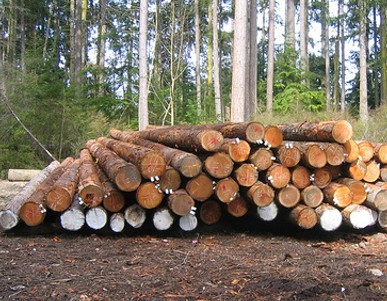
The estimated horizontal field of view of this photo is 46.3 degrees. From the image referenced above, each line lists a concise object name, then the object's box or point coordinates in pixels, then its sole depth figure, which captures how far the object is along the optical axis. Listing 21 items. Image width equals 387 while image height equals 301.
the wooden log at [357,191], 6.45
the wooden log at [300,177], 6.41
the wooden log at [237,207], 6.58
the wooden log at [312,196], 6.39
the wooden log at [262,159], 6.29
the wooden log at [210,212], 6.67
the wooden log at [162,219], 6.32
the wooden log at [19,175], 13.82
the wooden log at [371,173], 6.82
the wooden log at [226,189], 6.23
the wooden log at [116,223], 6.30
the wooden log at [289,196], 6.36
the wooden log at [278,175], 6.30
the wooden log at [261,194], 6.23
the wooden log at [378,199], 6.38
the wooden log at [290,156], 6.34
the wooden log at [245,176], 6.26
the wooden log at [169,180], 6.16
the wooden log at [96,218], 6.23
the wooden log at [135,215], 6.35
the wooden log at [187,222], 6.50
